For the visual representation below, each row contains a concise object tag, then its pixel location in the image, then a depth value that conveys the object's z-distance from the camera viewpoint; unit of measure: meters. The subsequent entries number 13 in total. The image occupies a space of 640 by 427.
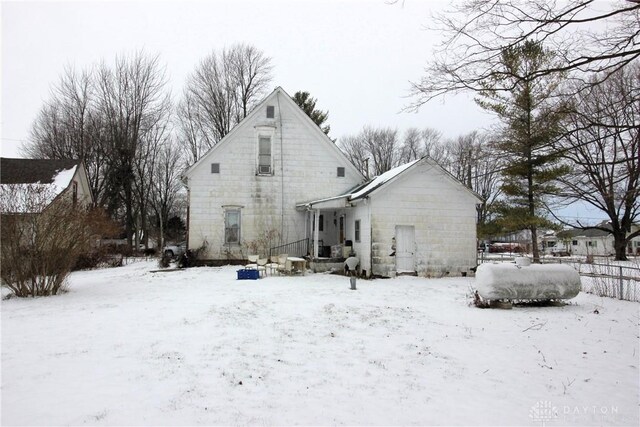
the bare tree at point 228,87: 37.50
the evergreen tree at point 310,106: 36.69
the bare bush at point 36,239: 10.57
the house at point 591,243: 52.91
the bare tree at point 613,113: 6.35
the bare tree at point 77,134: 37.12
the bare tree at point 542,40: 5.69
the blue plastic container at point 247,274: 14.72
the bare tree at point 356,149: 55.25
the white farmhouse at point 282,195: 17.41
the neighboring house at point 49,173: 24.74
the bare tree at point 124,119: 36.41
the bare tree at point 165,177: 42.41
